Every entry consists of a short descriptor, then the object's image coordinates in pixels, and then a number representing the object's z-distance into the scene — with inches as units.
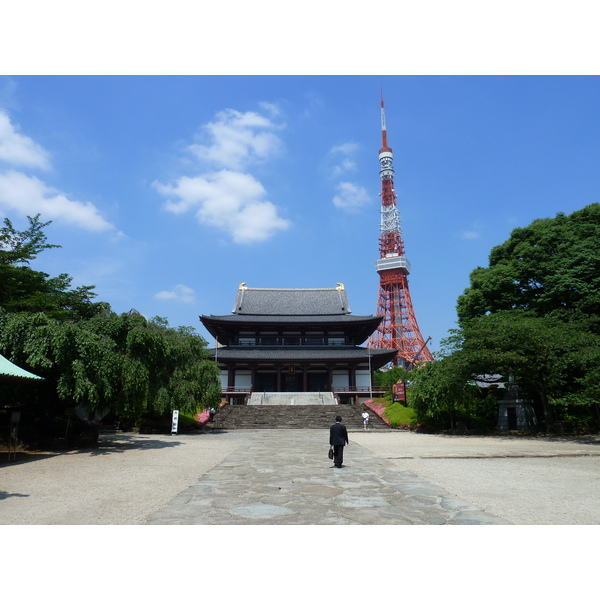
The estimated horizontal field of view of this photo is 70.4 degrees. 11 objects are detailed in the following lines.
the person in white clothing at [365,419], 1032.2
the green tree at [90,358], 477.1
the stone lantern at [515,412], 818.8
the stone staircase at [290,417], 1114.7
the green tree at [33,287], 730.2
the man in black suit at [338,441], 399.9
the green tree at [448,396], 769.6
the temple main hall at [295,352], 1489.9
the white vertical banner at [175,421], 820.3
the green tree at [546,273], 797.9
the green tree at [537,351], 674.8
